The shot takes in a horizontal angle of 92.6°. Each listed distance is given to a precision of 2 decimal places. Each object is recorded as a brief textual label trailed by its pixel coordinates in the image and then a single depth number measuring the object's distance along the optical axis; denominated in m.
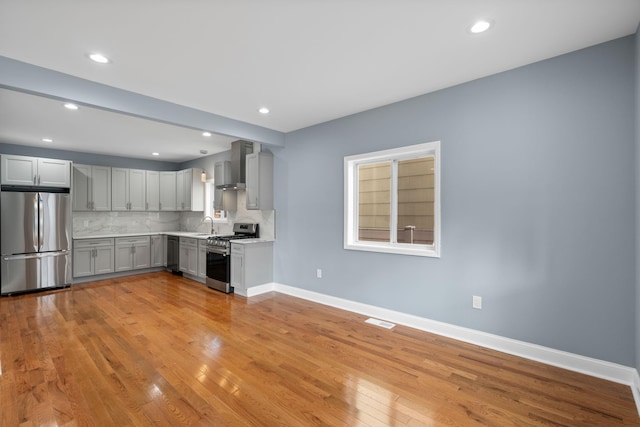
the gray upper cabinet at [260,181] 5.11
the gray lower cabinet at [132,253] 6.32
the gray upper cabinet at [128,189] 6.59
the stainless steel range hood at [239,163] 5.52
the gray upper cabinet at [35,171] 5.07
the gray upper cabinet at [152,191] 7.09
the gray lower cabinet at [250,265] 4.83
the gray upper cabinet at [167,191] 7.28
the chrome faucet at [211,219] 6.65
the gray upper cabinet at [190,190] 6.87
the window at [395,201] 3.55
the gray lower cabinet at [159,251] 6.85
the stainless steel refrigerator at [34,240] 4.95
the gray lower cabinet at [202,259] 5.75
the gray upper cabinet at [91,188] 6.10
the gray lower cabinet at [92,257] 5.81
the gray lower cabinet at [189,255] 6.00
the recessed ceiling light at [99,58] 2.57
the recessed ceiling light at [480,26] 2.16
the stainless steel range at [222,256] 5.08
